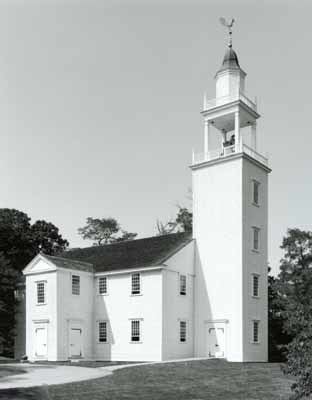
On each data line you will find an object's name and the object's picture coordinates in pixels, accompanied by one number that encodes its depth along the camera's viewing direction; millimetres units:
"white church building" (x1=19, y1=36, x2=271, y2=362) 35406
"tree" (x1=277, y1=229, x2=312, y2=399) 43594
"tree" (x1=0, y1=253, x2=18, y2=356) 42775
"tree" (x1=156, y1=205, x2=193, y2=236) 60219
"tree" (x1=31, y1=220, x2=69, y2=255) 57206
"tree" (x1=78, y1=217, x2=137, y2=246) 79875
